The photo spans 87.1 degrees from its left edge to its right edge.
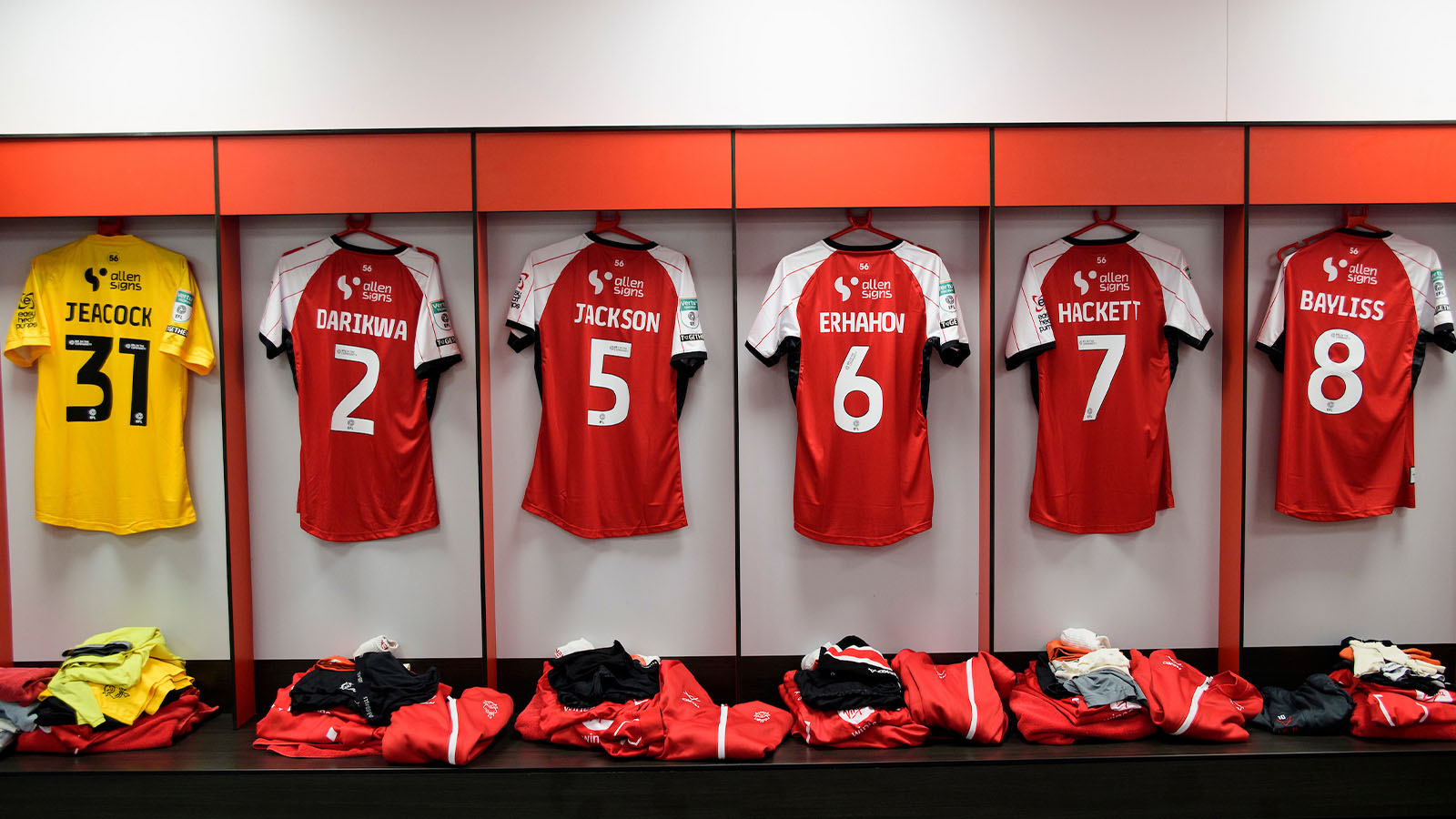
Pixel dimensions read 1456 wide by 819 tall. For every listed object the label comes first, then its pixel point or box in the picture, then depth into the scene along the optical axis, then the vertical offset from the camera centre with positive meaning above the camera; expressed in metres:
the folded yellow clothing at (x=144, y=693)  2.54 -1.02
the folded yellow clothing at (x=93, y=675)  2.50 -0.95
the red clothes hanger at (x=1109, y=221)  2.77 +0.61
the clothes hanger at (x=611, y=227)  2.77 +0.59
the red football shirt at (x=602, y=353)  2.73 +0.13
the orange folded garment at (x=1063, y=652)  2.76 -0.95
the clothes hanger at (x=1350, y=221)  2.76 +0.60
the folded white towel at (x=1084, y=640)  2.75 -0.90
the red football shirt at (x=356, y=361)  2.73 +0.11
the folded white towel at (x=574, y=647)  2.73 -0.91
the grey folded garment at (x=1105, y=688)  2.49 -0.99
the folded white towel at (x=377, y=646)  2.76 -0.92
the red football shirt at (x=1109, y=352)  2.73 +0.13
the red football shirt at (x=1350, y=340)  2.72 +0.17
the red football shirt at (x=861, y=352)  2.68 +0.13
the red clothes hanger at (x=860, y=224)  2.76 +0.60
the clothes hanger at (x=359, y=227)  2.79 +0.60
